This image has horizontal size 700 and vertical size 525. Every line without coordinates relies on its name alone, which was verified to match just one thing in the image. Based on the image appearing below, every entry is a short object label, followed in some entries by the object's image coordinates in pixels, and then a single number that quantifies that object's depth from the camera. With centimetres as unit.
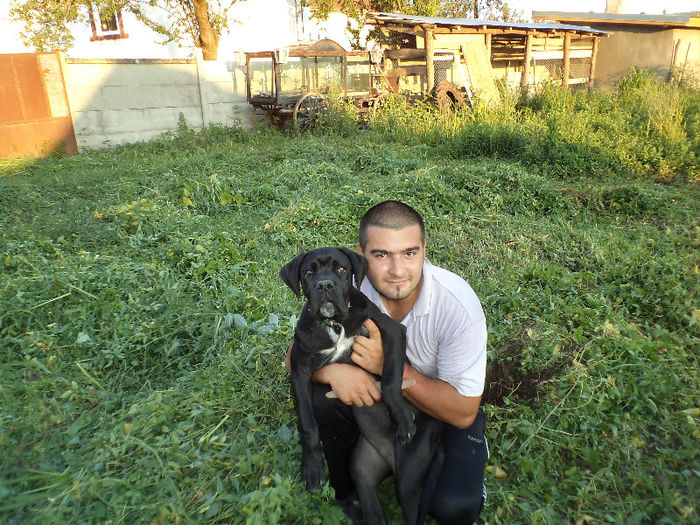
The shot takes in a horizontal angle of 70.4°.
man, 242
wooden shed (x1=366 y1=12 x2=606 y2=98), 1337
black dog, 242
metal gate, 1020
